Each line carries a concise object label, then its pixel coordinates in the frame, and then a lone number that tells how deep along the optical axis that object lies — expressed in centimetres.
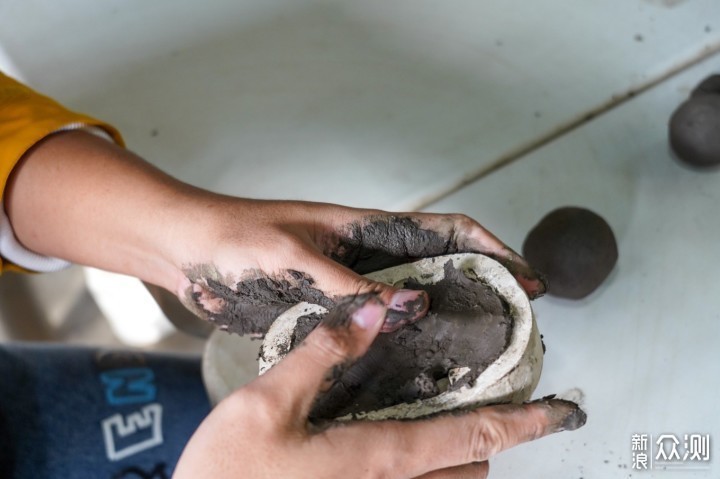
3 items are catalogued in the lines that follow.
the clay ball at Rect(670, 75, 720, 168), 103
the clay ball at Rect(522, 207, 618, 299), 96
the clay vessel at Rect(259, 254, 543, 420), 69
